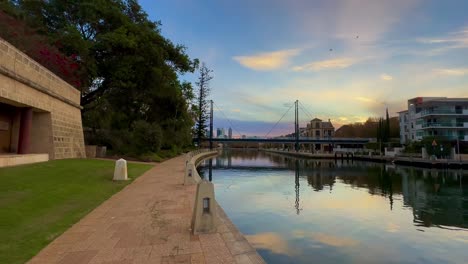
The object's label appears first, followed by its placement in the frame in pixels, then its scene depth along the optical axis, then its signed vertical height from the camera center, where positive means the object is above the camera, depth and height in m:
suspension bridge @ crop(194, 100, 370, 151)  75.75 +2.61
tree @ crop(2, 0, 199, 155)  23.97 +6.89
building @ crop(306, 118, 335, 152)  110.25 +7.58
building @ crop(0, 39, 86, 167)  12.56 +1.91
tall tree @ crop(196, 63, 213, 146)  67.50 +9.98
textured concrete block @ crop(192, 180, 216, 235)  6.08 -1.17
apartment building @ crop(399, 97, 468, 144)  50.81 +5.57
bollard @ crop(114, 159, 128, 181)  13.47 -0.93
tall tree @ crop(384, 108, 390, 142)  59.94 +3.76
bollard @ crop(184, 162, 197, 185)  13.24 -1.07
